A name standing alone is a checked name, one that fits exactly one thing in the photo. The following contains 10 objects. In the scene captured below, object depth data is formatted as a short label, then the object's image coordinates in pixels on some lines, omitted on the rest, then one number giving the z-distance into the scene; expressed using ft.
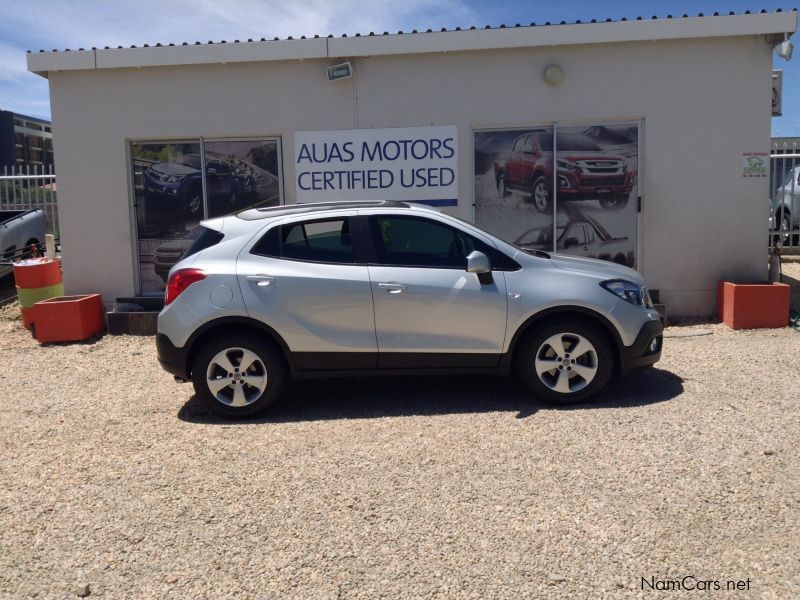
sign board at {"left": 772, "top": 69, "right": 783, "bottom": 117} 33.32
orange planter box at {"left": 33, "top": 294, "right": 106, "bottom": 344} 30.30
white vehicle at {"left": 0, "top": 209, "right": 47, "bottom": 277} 40.52
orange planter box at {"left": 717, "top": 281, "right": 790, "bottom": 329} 28.89
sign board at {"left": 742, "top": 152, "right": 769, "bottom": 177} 30.68
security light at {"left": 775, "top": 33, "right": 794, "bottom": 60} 29.73
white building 30.78
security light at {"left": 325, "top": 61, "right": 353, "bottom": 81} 31.50
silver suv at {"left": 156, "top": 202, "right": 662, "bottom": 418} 19.15
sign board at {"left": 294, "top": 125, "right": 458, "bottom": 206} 32.04
